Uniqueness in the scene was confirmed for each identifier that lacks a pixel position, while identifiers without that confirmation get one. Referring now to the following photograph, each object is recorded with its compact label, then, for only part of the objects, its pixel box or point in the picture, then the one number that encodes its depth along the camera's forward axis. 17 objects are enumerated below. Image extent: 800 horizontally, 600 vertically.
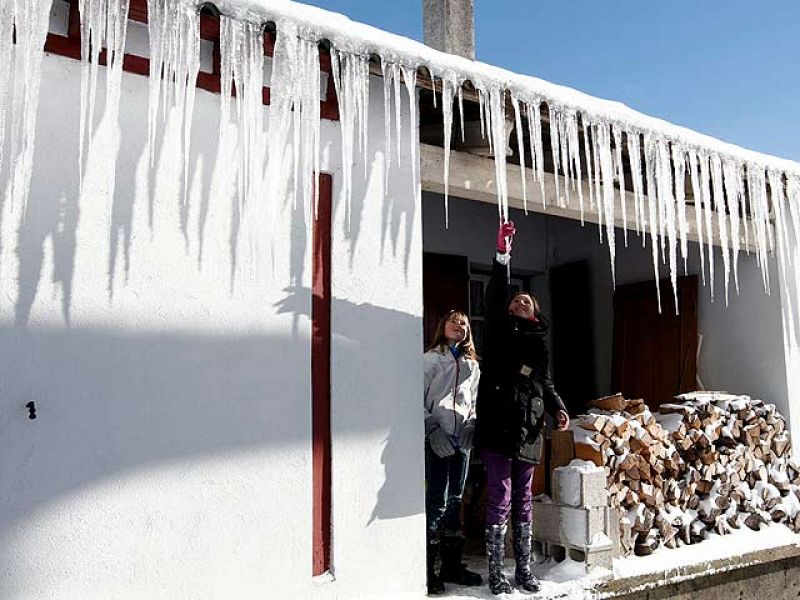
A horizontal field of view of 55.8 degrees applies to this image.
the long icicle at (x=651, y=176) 4.76
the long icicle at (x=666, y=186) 4.84
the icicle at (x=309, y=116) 3.55
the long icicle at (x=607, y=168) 4.54
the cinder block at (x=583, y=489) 4.40
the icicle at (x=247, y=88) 3.38
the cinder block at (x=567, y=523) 4.35
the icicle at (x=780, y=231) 5.93
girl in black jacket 4.00
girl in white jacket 4.09
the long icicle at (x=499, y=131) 4.07
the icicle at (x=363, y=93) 3.71
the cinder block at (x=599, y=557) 4.30
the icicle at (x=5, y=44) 2.88
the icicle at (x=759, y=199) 5.49
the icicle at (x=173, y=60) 3.22
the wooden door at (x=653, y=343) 6.55
